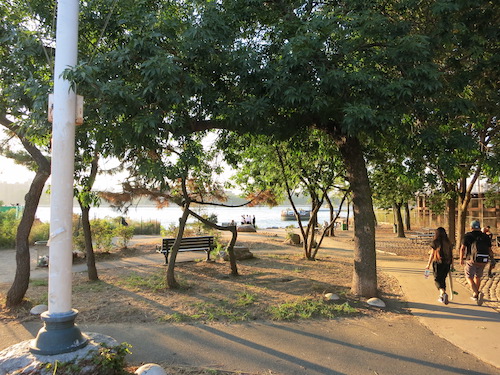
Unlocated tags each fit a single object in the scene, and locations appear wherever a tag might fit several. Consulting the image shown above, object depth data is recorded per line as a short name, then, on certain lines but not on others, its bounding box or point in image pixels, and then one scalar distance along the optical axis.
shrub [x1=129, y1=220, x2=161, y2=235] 23.58
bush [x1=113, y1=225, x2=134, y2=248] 14.46
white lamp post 3.40
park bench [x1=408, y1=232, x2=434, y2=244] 18.55
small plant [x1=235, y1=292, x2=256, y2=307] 6.86
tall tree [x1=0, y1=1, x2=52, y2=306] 5.96
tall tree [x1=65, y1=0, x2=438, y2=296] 5.45
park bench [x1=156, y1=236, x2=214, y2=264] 11.05
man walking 7.20
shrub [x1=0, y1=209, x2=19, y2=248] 15.20
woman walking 7.14
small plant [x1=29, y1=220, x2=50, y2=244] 15.77
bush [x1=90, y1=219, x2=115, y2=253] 13.59
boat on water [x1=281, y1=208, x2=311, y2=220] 59.63
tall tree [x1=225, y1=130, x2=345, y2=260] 11.97
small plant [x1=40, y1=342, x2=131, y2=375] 3.11
